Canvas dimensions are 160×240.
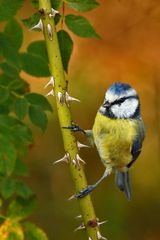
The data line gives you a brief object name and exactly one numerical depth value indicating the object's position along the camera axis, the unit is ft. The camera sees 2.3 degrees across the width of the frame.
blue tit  11.46
